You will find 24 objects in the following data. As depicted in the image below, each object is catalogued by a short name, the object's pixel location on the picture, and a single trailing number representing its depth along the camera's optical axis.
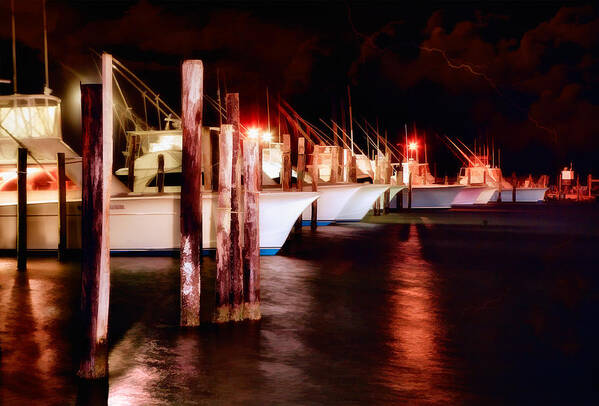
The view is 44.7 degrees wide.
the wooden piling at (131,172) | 20.88
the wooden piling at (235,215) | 9.90
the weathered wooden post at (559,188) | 86.50
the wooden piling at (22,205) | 15.58
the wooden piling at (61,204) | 17.03
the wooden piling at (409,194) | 49.30
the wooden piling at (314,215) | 28.61
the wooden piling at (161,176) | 19.77
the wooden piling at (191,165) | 9.02
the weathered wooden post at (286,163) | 20.73
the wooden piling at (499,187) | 72.88
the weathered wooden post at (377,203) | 40.62
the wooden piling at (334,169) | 31.14
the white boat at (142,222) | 18.53
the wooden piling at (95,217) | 7.02
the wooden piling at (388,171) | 39.31
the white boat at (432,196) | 52.25
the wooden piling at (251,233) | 10.05
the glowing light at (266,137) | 39.66
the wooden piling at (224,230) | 9.75
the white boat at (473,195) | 60.43
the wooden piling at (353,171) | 34.17
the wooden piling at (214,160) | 20.33
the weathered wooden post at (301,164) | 22.02
